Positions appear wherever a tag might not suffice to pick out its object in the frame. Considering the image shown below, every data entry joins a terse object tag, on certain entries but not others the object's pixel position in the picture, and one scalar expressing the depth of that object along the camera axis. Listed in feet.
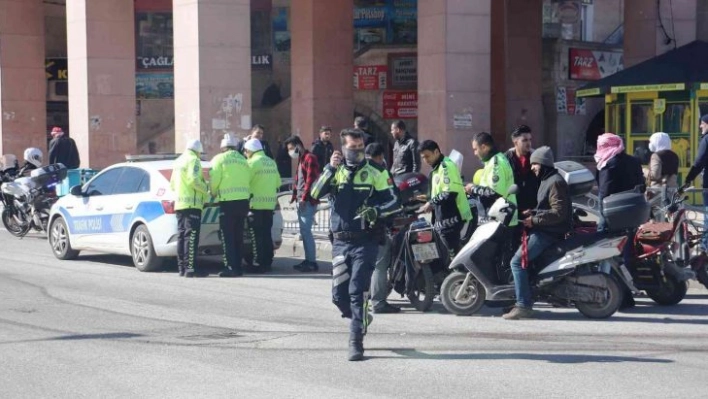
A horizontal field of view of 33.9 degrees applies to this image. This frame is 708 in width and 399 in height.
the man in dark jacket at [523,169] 38.78
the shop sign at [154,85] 124.47
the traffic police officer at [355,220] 30.55
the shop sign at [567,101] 114.73
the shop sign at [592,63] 115.85
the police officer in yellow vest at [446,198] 39.22
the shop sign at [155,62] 125.29
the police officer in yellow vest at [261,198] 50.49
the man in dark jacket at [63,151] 79.00
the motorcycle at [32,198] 66.23
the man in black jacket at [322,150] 63.16
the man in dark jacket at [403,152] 51.96
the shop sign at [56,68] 125.49
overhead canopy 76.38
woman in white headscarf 47.29
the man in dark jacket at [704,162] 45.98
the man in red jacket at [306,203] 51.03
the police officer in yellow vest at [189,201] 48.75
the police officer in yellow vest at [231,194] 49.03
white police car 50.62
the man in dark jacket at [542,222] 36.29
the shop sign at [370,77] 115.24
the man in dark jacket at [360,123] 53.84
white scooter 36.88
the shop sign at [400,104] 114.01
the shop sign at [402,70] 114.01
